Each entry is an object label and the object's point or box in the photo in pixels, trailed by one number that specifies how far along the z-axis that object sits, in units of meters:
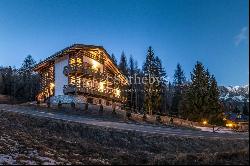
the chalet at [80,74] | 28.50
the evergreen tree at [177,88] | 44.79
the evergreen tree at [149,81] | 36.34
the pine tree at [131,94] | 45.53
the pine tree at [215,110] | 32.43
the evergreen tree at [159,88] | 37.20
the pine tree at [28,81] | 46.47
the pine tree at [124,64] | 55.75
